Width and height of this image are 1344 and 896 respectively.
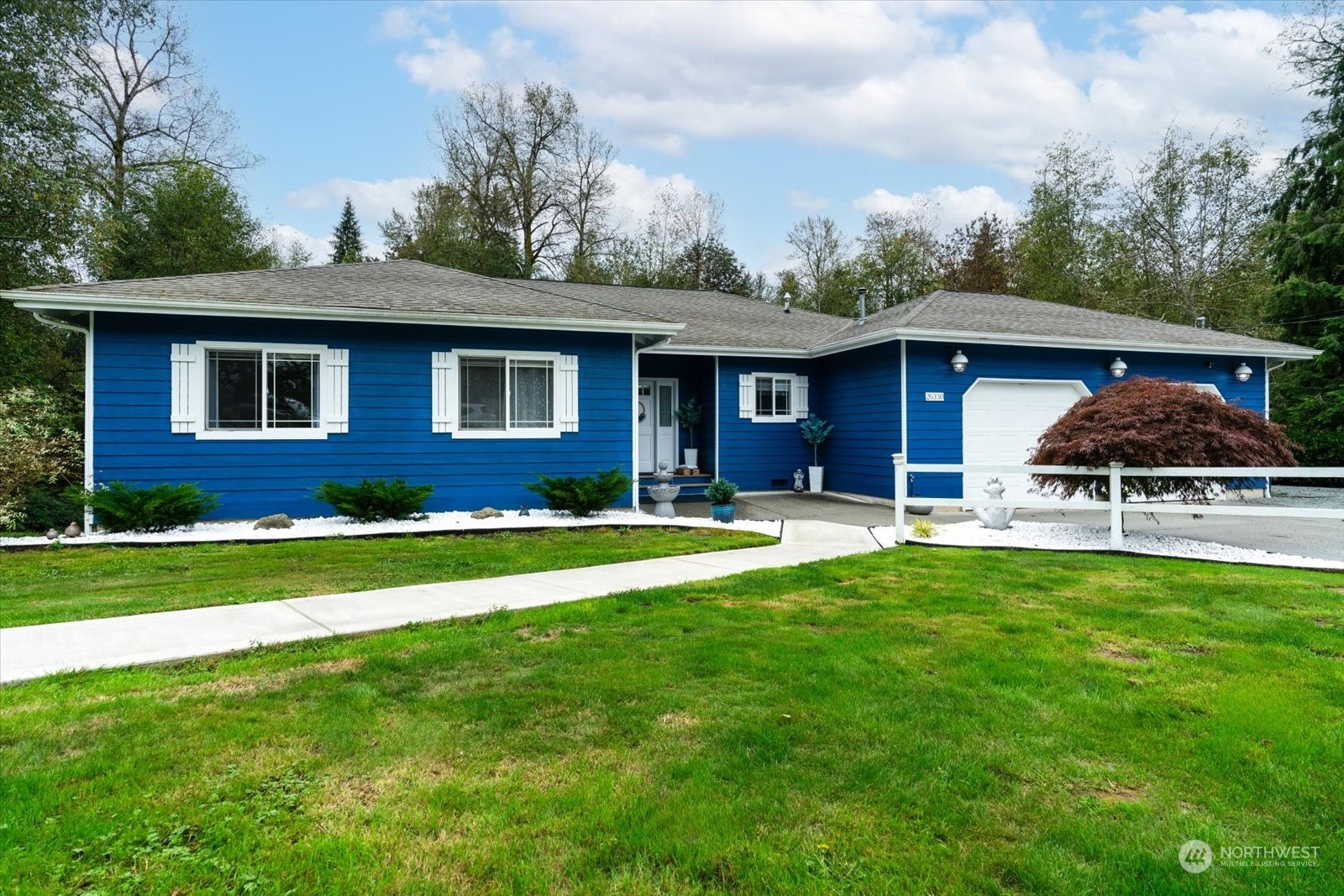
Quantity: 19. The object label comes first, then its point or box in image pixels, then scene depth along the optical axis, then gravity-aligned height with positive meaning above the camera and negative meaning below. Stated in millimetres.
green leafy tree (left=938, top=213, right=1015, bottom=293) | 28859 +8064
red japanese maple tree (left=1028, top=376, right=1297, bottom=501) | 8258 +215
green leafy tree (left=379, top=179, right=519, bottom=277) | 25281 +8093
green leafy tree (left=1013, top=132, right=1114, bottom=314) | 28359 +9066
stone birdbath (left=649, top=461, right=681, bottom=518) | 11273 -539
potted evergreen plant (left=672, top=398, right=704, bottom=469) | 14117 +814
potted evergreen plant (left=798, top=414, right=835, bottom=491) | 14203 +473
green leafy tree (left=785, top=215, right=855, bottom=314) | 30438 +8421
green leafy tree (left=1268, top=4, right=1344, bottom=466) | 16203 +4885
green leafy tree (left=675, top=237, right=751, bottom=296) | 29328 +7814
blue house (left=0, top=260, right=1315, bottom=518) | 9164 +1288
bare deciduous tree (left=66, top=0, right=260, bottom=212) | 19516 +10241
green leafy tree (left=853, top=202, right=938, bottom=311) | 30172 +8267
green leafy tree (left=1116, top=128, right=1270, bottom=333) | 24859 +8014
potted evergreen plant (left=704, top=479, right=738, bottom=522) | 10539 -550
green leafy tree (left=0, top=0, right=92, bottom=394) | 11547 +4705
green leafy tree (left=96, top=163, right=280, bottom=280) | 18625 +6279
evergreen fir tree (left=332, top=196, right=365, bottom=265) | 32781 +10356
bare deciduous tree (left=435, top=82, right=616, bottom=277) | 26000 +10746
